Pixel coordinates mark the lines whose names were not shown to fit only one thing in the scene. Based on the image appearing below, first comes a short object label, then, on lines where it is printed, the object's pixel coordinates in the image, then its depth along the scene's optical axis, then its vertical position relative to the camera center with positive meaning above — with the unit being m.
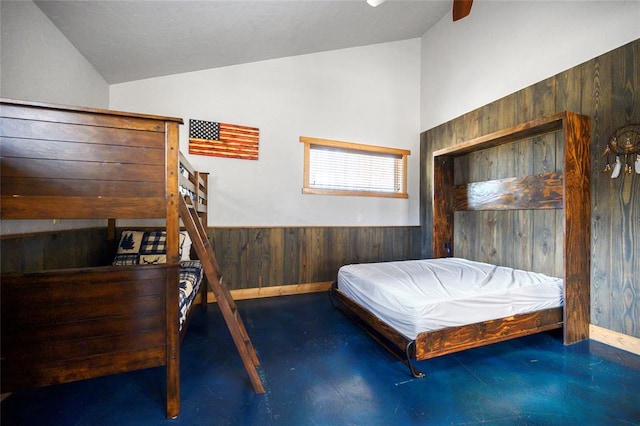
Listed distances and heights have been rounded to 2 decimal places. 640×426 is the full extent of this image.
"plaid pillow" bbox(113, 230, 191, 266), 2.65 -0.36
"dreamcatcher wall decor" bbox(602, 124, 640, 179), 2.04 +0.55
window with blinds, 3.78 +0.73
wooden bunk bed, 1.20 -0.26
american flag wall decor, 3.22 +0.98
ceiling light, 1.92 +1.63
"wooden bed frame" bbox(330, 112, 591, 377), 1.84 -0.34
